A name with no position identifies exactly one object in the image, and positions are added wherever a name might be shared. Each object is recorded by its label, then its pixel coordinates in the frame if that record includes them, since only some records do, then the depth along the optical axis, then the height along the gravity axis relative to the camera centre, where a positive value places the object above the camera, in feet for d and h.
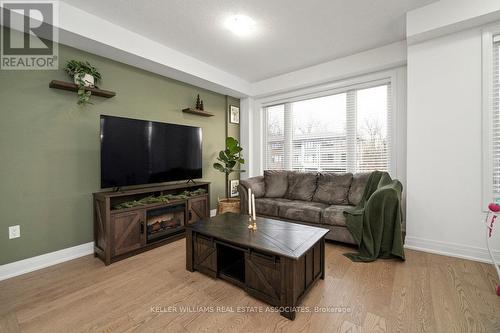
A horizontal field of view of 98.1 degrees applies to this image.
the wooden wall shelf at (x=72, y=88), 7.55 +2.87
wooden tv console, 7.83 -2.30
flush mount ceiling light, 8.12 +5.53
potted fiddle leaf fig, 12.39 +0.10
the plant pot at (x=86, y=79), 7.98 +3.25
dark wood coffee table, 5.08 -2.47
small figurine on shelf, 12.58 +3.58
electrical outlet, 7.09 -2.16
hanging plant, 7.98 +3.39
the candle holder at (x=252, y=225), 6.71 -1.88
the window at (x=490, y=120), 7.48 +1.57
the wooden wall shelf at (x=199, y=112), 12.06 +3.09
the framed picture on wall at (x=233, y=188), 14.94 -1.53
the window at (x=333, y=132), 11.22 +1.97
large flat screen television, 8.28 +0.61
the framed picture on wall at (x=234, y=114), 15.16 +3.66
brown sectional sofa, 9.42 -1.67
